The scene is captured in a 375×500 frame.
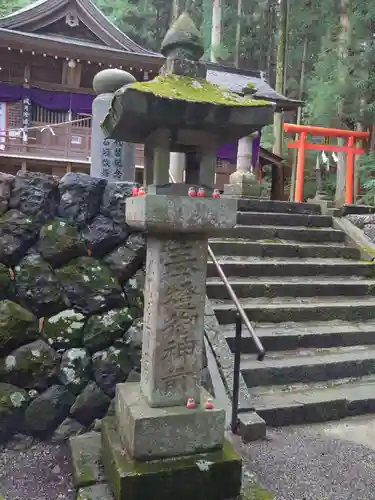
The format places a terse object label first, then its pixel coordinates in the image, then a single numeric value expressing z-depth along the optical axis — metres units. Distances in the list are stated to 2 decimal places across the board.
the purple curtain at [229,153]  15.37
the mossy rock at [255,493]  2.72
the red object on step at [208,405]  2.72
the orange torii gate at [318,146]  11.41
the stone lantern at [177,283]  2.47
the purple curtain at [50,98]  12.53
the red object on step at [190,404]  2.72
